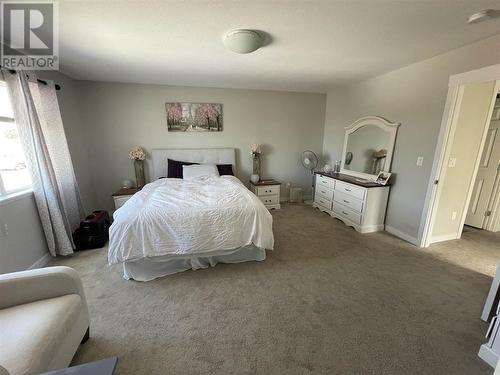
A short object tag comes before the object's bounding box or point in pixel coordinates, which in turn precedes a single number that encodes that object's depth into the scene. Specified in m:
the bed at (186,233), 2.04
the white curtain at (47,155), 2.14
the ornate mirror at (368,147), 3.12
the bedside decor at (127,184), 3.65
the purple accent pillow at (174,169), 3.73
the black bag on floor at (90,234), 2.71
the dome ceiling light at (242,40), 1.82
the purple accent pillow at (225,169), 3.96
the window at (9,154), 2.07
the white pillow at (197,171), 3.61
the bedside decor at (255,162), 4.16
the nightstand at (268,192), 4.09
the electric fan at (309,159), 4.35
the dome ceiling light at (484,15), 1.52
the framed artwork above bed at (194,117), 3.79
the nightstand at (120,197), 3.33
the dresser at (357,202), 3.11
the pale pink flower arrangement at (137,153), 3.62
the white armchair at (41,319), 0.96
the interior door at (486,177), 3.15
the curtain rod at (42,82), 2.02
